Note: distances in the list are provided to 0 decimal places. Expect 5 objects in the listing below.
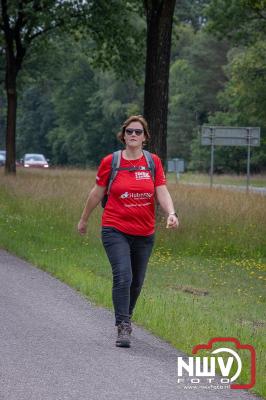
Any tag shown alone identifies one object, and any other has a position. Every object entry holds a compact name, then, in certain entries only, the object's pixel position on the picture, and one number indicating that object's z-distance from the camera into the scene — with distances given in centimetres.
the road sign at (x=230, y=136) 3778
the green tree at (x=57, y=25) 3650
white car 6456
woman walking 870
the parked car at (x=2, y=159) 7262
